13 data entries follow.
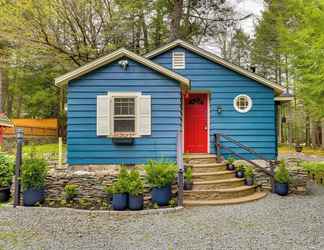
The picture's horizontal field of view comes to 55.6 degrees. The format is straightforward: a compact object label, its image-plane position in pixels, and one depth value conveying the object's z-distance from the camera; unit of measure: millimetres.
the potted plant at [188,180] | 7434
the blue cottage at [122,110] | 8062
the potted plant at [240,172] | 8391
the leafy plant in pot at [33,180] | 6738
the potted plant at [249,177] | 8180
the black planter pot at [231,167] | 8646
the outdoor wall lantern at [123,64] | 8122
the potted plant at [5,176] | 7539
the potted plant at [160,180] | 6723
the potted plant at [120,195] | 6527
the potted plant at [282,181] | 8008
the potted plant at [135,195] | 6516
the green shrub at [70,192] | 7078
